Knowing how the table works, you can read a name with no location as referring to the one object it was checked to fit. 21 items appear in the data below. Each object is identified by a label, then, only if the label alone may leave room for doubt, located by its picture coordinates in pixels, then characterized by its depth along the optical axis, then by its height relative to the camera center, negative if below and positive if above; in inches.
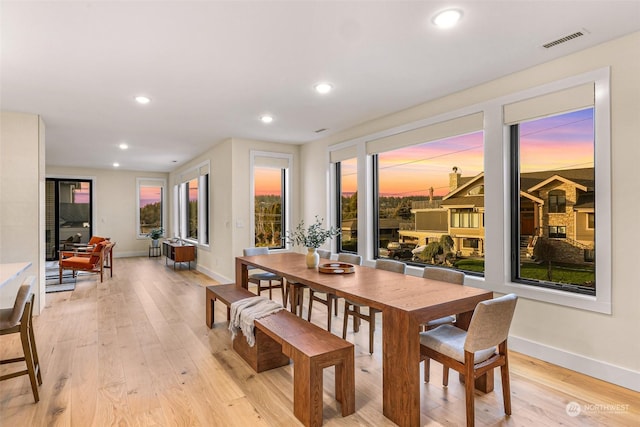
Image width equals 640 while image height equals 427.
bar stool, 90.8 -29.5
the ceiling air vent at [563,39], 95.9 +50.7
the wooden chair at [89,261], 243.3 -33.2
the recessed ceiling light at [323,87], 132.9 +50.7
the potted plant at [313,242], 133.4 -11.0
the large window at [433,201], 144.5 +6.4
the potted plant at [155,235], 380.2 -22.5
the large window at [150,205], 400.5 +12.2
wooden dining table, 78.3 -23.8
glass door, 355.3 +2.5
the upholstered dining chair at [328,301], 139.1 -36.4
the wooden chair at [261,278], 172.7 -32.4
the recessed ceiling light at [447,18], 84.6 +50.4
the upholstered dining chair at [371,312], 122.4 -37.0
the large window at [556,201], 111.7 +4.5
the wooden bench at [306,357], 81.7 -38.4
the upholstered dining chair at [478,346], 76.2 -32.1
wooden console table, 288.8 -32.7
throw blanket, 110.7 -33.2
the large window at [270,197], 238.7 +12.8
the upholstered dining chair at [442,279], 103.9 -21.5
